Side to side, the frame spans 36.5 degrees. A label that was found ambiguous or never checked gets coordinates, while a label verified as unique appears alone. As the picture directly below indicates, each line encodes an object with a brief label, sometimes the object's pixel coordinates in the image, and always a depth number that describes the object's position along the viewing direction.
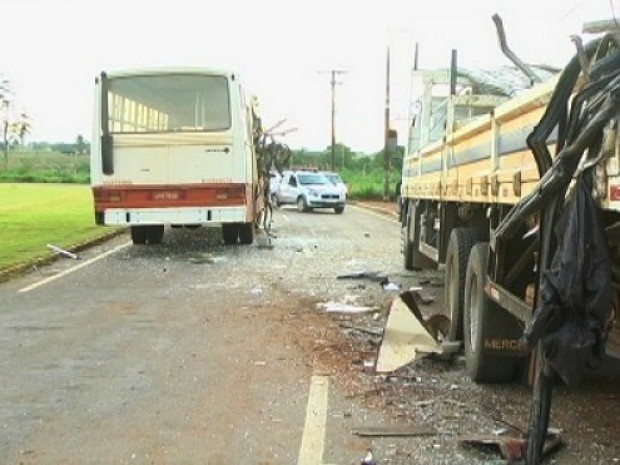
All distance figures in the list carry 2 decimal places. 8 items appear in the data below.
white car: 37.56
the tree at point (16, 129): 82.44
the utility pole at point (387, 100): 46.47
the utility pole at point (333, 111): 64.19
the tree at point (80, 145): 121.16
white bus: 16.86
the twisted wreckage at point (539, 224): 4.07
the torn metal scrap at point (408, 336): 7.48
